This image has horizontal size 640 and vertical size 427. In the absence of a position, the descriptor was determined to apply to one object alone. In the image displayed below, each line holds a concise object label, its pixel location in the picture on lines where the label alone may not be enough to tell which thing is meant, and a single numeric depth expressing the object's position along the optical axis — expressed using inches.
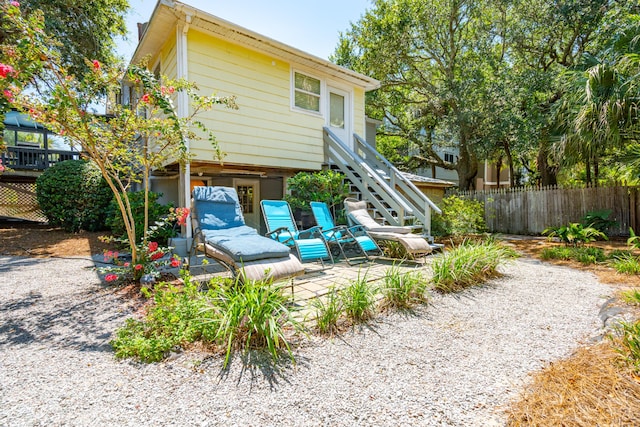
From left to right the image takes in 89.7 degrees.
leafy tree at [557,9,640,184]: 253.6
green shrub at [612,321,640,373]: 85.4
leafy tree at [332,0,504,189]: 486.3
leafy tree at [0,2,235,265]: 121.3
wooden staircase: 287.1
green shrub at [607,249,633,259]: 246.8
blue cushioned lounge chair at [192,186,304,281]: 136.9
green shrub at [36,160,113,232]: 323.3
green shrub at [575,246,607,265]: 242.5
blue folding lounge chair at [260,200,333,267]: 191.2
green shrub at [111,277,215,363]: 98.0
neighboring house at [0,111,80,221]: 481.1
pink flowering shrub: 161.9
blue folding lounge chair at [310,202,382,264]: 225.6
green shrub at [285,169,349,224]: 284.8
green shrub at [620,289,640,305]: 136.8
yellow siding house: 255.8
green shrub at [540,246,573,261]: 264.2
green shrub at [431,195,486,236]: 359.9
